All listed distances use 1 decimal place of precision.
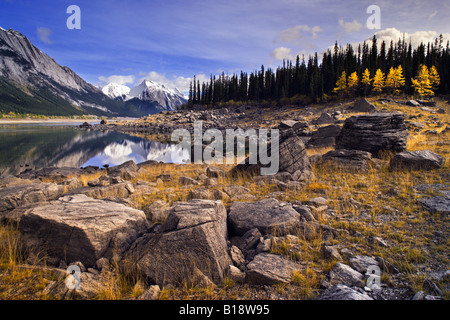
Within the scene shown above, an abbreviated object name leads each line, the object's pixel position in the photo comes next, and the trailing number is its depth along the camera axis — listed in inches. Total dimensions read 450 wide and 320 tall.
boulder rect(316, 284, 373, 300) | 145.9
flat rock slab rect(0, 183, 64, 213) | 290.9
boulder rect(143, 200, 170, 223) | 292.4
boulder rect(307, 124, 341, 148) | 957.7
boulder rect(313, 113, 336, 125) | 1734.7
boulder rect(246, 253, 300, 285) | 175.8
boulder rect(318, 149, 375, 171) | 485.1
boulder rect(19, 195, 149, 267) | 201.5
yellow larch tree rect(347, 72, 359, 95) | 2636.8
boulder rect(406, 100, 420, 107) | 2040.7
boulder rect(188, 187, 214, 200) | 364.6
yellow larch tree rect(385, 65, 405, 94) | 2504.9
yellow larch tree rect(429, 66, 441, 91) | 2546.8
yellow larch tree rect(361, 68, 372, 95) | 2566.4
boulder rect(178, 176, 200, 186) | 501.6
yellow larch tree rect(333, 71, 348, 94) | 2779.8
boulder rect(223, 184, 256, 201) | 370.9
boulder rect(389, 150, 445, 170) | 423.5
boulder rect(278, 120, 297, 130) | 1410.6
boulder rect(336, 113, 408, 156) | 582.2
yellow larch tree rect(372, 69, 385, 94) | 2529.5
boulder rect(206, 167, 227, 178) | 567.0
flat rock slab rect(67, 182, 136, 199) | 370.3
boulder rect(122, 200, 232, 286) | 183.2
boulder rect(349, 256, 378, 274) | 182.7
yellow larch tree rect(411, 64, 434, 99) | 2425.0
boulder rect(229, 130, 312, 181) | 493.0
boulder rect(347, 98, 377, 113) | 1947.6
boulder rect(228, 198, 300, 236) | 251.0
